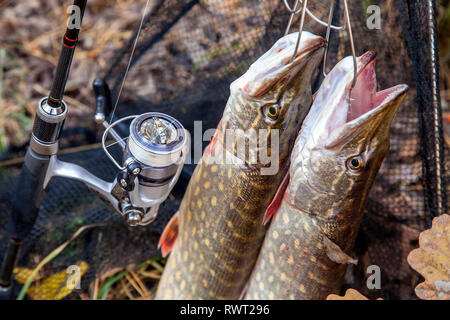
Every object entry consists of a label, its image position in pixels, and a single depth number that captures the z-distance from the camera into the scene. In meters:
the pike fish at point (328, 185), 0.58
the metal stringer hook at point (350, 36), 0.54
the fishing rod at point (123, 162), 0.61
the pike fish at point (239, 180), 0.60
